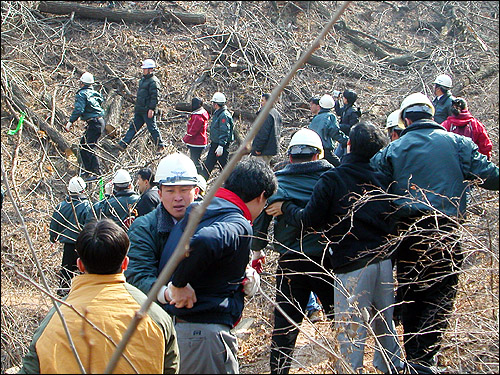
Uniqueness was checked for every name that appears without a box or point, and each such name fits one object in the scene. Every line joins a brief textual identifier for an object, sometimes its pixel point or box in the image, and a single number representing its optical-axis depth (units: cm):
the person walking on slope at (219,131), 995
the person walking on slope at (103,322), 207
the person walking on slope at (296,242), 420
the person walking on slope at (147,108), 1066
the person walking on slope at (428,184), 390
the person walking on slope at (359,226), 382
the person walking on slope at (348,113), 909
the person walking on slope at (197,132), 1016
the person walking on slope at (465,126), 615
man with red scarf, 268
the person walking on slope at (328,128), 861
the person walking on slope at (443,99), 770
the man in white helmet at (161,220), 302
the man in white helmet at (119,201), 584
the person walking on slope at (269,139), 926
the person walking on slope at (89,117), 1023
